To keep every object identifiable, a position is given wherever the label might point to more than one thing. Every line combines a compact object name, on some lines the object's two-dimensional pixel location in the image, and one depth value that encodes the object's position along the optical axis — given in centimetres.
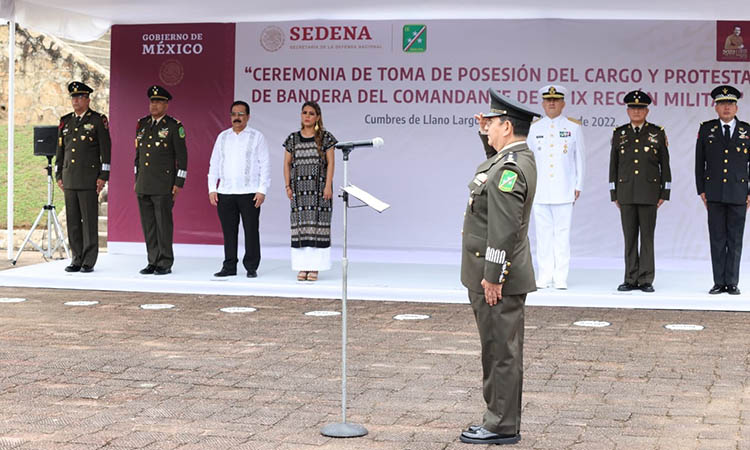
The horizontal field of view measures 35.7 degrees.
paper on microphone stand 460
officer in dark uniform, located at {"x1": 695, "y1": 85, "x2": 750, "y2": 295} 929
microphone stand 486
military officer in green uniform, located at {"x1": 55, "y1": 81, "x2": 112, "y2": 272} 1062
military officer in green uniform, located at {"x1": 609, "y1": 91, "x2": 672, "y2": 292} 962
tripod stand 1212
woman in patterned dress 1002
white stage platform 936
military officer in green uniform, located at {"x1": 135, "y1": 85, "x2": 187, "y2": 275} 1052
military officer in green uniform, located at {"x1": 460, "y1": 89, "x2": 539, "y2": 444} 466
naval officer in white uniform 970
